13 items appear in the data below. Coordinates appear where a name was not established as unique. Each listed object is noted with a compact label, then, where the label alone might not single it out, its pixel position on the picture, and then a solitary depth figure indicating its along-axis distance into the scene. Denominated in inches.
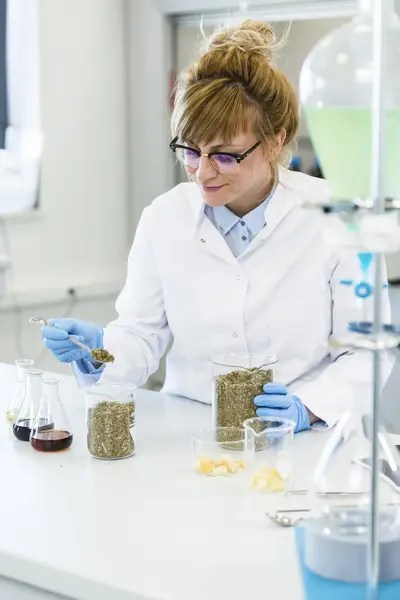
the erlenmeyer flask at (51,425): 78.6
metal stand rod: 54.5
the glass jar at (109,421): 76.6
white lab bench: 62.2
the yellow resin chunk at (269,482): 71.7
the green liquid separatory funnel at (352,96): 55.7
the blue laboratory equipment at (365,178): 54.6
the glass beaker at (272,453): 71.9
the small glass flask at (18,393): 82.0
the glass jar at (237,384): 79.2
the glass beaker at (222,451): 74.3
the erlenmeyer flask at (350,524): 58.9
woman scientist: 83.2
